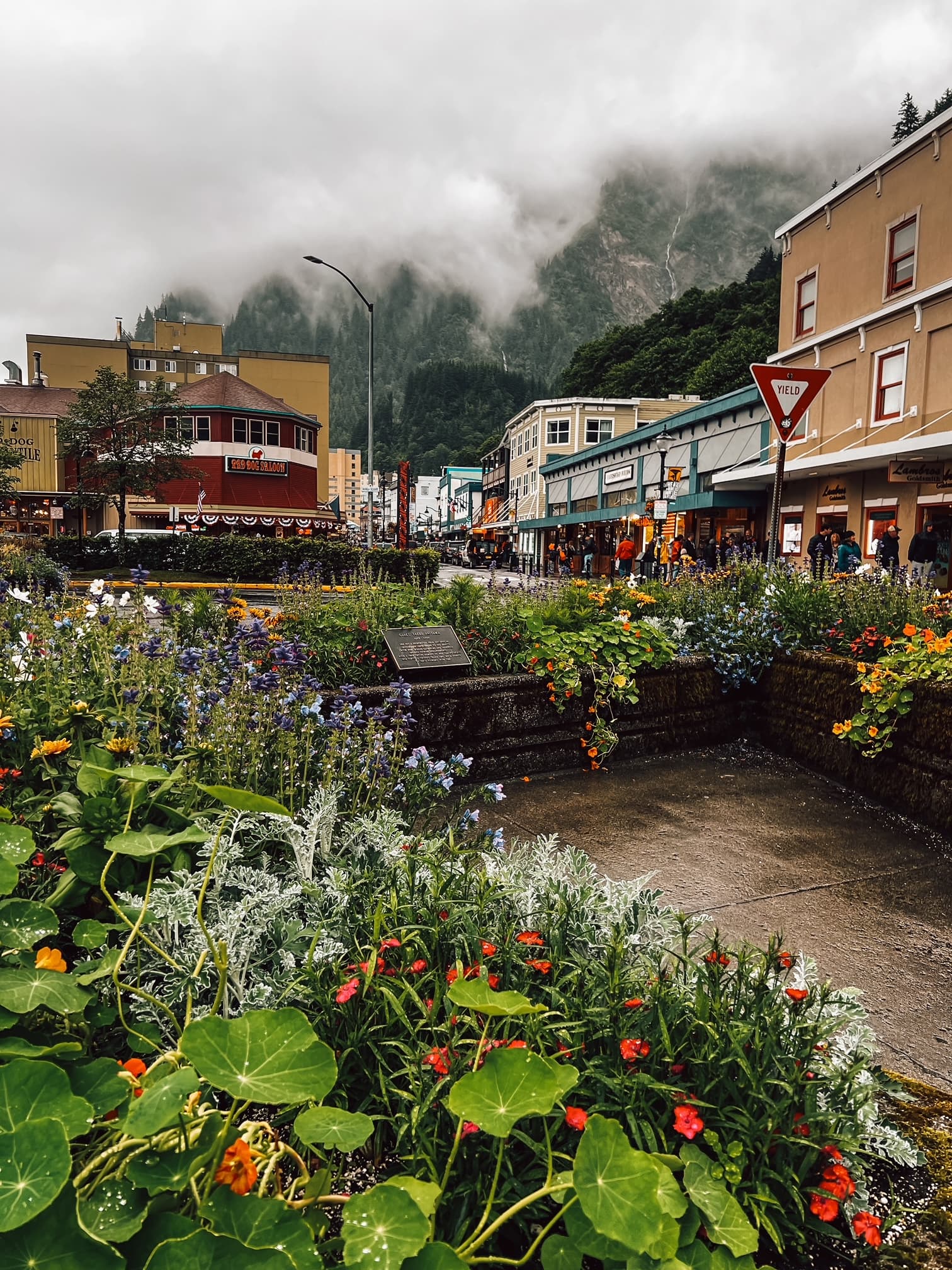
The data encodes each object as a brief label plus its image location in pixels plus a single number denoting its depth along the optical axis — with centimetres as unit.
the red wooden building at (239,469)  4809
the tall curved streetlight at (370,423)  2583
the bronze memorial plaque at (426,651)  559
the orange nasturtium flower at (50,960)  177
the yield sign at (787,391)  700
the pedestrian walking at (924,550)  1454
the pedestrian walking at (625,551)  2203
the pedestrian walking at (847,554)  1349
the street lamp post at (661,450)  2505
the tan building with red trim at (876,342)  1806
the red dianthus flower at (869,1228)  148
